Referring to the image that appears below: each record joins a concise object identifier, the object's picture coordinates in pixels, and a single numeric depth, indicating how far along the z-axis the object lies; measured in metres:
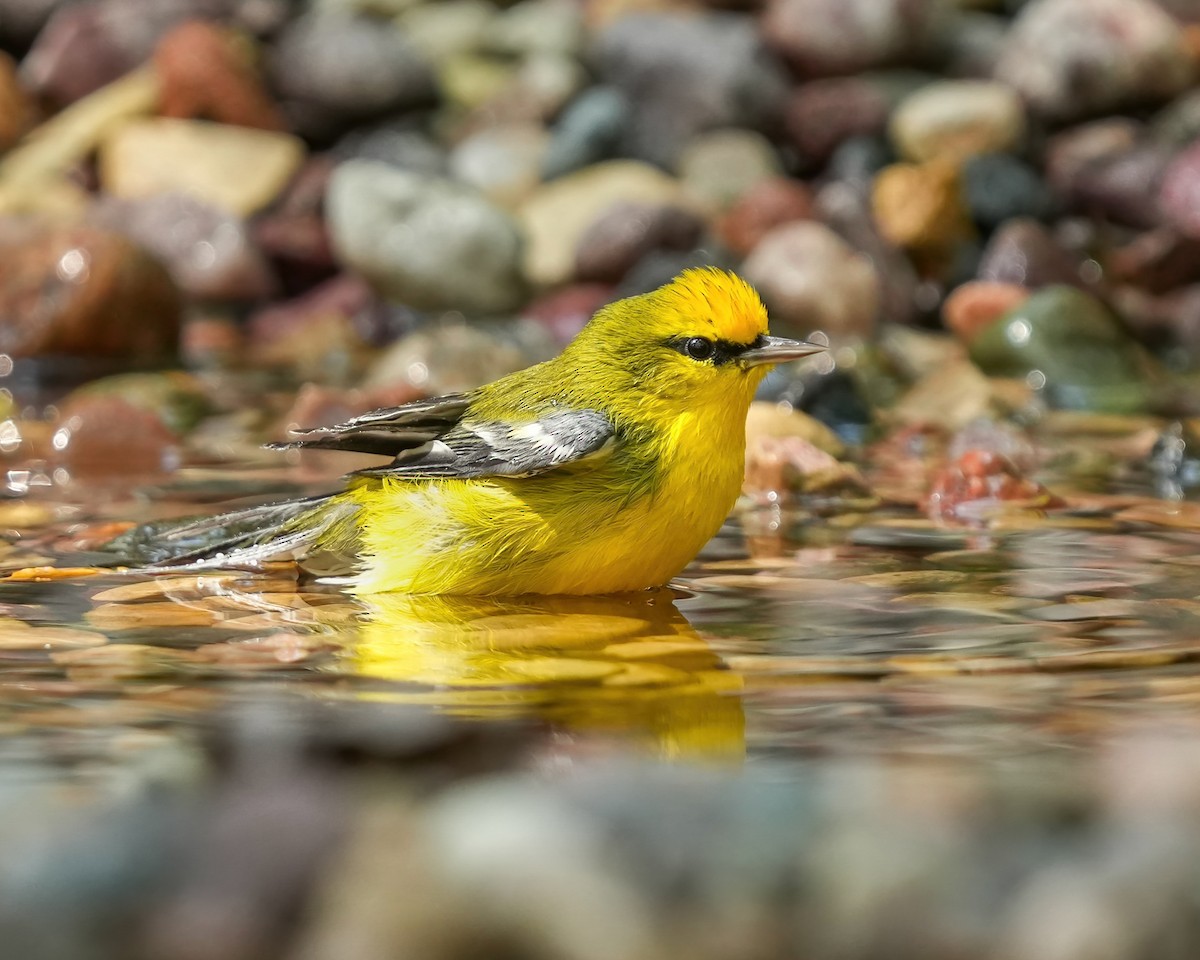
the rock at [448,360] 8.70
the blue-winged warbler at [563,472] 4.41
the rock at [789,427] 6.67
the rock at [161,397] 7.58
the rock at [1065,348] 9.10
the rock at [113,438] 6.82
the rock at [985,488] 5.89
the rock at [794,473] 6.22
